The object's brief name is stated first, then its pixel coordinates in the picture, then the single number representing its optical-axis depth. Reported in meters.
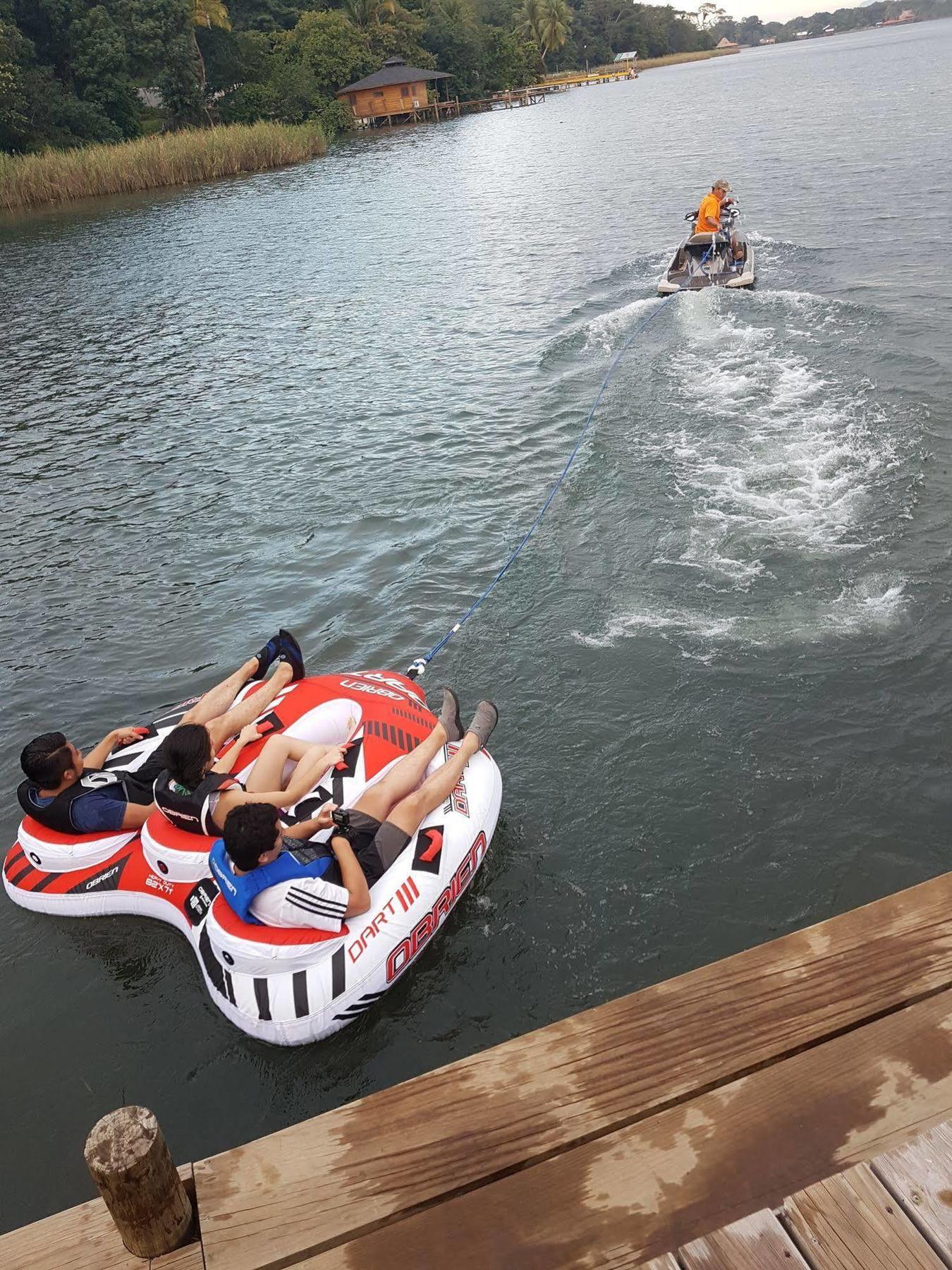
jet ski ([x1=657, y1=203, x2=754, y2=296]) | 16.19
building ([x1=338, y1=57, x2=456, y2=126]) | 60.59
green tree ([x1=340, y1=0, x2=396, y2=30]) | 67.06
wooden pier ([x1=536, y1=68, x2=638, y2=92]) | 89.44
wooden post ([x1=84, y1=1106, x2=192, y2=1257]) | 2.50
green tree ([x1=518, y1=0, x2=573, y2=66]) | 95.44
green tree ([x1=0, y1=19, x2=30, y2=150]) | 41.22
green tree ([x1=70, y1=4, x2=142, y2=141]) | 47.38
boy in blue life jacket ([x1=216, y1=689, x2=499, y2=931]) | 4.62
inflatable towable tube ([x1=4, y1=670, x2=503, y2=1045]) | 4.81
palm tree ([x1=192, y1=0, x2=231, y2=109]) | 53.41
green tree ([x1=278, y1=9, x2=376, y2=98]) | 60.00
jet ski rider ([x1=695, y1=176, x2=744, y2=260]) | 16.80
